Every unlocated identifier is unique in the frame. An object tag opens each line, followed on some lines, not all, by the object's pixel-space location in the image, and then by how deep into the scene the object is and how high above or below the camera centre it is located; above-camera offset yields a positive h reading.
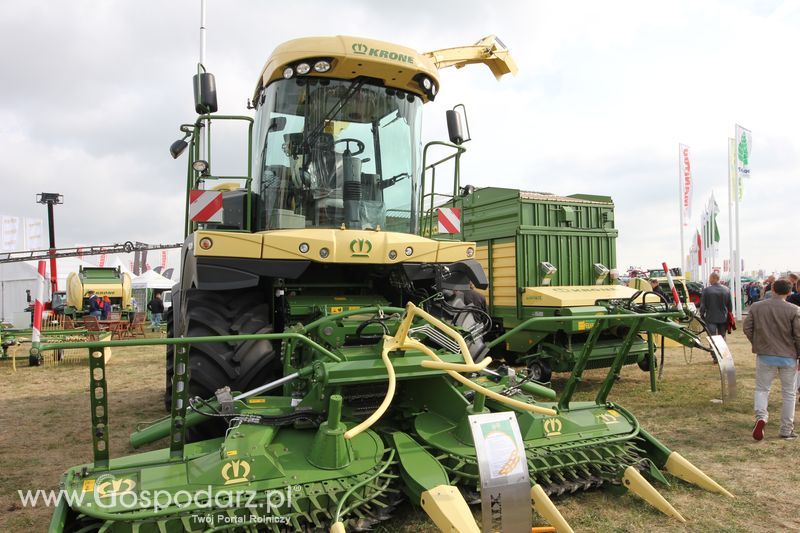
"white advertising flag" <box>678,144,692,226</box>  19.72 +3.24
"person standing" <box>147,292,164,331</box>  20.77 -1.36
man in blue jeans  5.26 -0.79
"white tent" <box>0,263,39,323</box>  23.80 -0.50
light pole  29.20 +4.30
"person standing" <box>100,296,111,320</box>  18.56 -1.22
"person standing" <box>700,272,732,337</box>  9.30 -0.67
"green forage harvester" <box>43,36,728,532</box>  2.71 -0.55
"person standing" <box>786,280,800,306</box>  8.09 -0.44
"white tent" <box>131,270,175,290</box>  26.08 -0.31
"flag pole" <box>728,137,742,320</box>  17.25 +0.98
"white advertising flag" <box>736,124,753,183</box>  16.97 +3.94
